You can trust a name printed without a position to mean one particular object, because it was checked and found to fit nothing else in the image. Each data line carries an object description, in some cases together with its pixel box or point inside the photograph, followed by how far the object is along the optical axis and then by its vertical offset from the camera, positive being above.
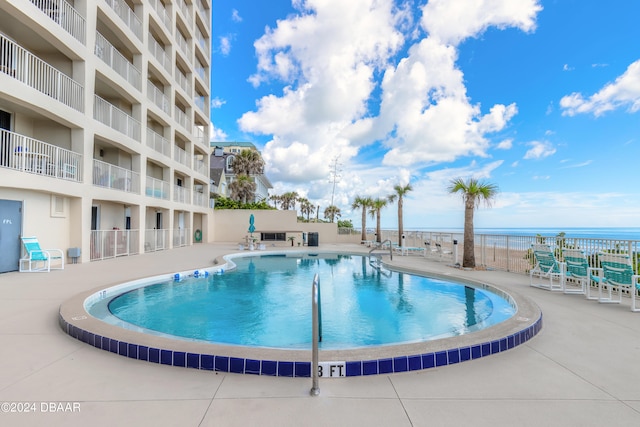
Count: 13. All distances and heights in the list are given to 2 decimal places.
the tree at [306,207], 56.32 +2.46
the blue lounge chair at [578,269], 6.05 -0.97
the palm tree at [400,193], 20.93 +1.89
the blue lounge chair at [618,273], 5.20 -0.91
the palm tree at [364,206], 26.07 +1.29
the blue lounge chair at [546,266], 6.84 -1.02
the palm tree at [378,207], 23.94 +1.05
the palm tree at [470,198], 10.54 +0.78
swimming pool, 2.88 -1.31
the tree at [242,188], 31.91 +3.28
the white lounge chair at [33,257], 8.63 -1.05
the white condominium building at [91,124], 8.82 +3.38
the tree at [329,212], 54.08 +1.46
